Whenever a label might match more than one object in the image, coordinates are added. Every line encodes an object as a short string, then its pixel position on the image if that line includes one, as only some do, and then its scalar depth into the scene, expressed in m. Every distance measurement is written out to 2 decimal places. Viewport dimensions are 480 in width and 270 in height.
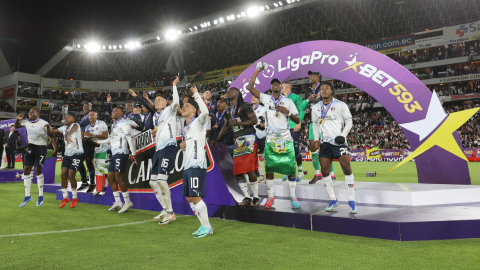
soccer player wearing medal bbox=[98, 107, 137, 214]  6.52
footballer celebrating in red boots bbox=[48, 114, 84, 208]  7.25
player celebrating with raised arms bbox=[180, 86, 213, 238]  4.30
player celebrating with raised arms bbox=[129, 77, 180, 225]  5.47
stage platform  3.82
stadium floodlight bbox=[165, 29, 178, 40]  37.79
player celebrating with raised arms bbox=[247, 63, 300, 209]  5.16
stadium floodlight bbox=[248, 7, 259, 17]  31.09
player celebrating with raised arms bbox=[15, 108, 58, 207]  7.35
